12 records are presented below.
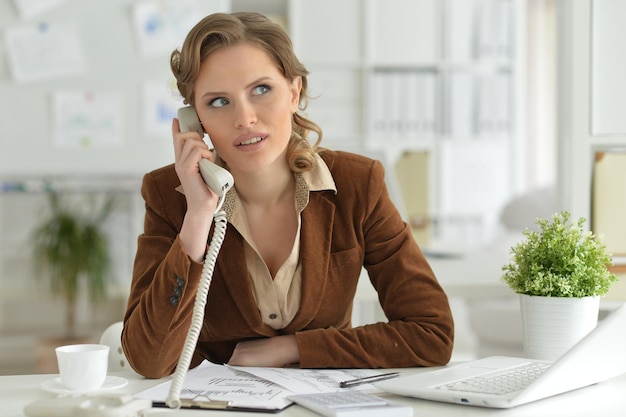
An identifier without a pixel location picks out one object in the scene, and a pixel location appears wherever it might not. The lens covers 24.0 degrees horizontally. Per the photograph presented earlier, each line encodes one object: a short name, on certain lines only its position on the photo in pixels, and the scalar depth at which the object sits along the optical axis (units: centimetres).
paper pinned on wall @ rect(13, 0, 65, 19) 535
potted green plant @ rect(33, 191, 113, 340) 566
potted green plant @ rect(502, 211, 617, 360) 255
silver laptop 229
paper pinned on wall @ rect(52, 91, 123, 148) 543
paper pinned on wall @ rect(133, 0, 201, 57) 540
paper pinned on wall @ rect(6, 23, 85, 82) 536
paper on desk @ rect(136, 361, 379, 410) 231
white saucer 237
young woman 261
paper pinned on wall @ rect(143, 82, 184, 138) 545
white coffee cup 237
